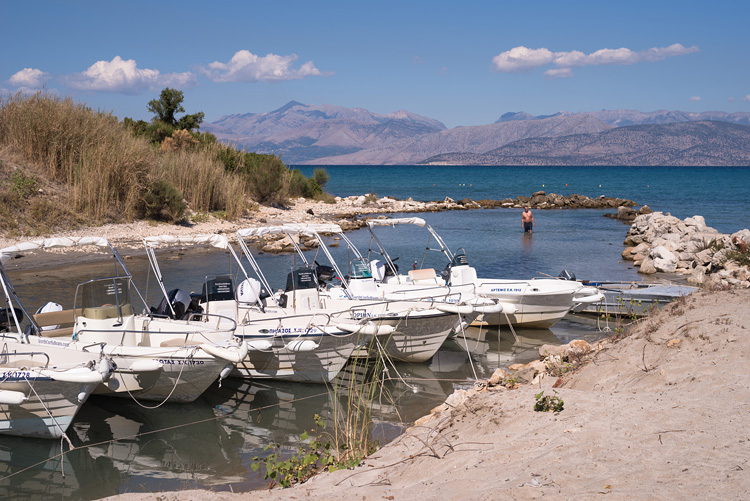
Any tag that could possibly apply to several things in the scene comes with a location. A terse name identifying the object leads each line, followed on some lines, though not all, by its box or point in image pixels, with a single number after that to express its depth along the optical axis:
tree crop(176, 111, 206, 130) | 47.69
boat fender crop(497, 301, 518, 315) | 14.86
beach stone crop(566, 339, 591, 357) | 10.88
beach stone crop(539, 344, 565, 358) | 11.71
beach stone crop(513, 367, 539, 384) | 10.35
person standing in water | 38.30
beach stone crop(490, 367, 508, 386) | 10.29
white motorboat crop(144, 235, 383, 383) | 11.88
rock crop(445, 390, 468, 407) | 9.44
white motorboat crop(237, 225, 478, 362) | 12.88
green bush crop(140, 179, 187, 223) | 28.73
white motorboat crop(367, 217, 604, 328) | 15.94
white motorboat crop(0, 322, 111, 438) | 9.15
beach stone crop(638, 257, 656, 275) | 23.89
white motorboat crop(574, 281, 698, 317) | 16.59
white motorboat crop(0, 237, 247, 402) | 10.32
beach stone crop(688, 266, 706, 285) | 20.25
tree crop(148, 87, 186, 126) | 47.56
